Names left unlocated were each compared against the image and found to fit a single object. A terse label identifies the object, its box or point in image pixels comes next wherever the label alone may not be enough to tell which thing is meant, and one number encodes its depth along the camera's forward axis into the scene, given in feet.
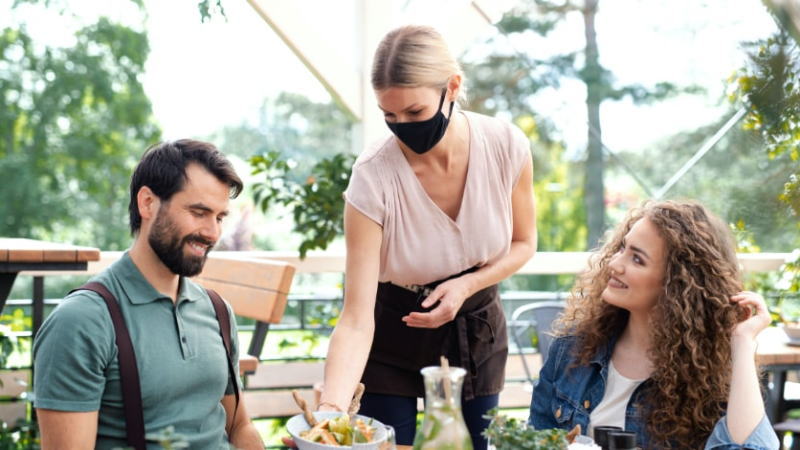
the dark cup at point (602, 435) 4.78
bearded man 5.32
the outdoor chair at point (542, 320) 12.01
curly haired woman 6.01
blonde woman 6.18
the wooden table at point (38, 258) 8.48
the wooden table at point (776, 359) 10.09
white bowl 4.46
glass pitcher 3.88
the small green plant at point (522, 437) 4.14
